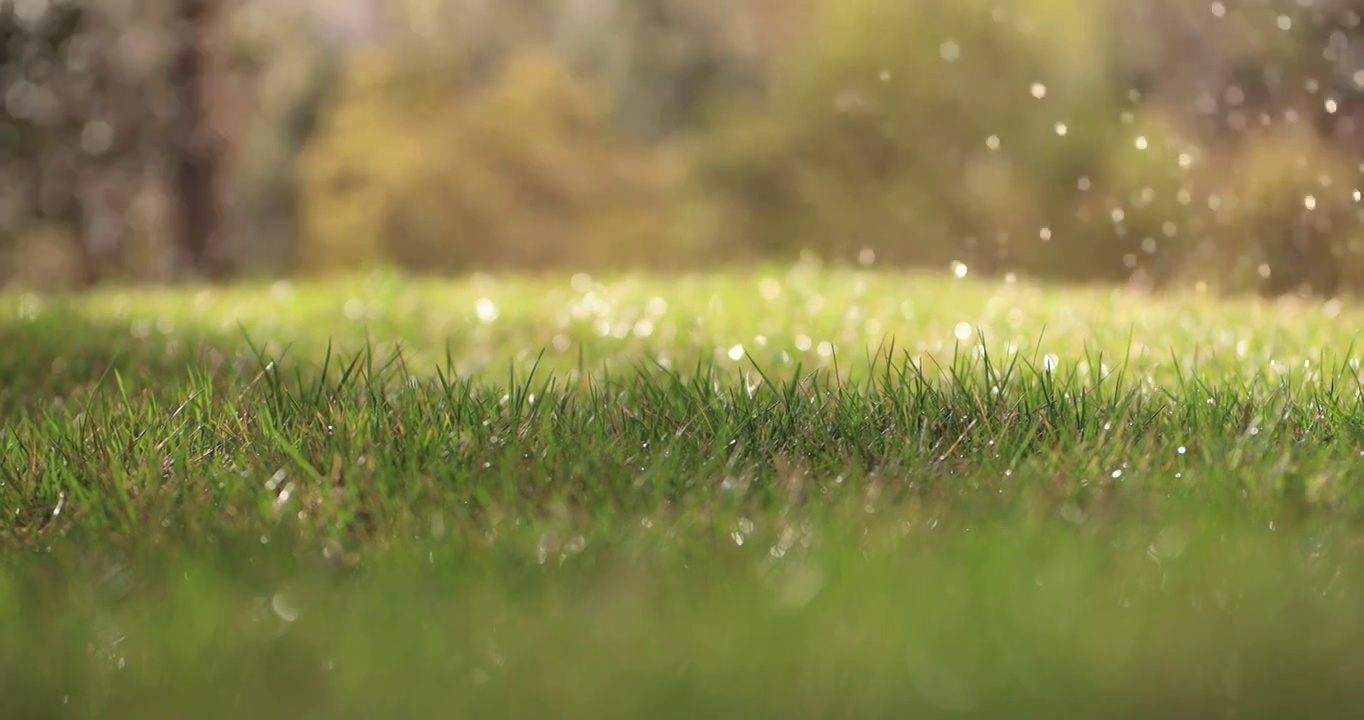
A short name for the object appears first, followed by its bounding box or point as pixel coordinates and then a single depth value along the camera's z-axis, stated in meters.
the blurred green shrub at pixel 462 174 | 25.22
